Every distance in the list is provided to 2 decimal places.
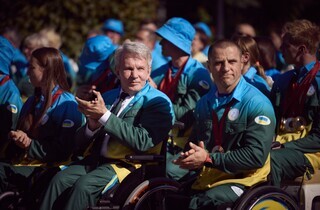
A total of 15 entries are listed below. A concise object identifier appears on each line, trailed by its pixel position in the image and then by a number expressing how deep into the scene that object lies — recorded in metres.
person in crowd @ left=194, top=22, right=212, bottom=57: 26.57
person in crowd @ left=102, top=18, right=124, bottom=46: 23.90
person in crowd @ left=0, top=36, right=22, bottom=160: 15.96
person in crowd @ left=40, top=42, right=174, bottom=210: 13.00
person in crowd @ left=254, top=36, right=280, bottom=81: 17.55
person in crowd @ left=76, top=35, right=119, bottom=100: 17.64
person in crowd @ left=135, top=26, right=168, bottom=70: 22.59
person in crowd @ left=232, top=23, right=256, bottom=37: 22.47
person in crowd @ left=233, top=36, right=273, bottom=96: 15.45
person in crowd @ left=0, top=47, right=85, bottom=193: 14.50
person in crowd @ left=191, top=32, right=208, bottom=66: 23.03
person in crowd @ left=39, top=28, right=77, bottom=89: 22.22
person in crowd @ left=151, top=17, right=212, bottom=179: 15.71
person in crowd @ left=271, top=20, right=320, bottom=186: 13.37
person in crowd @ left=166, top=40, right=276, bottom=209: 12.16
